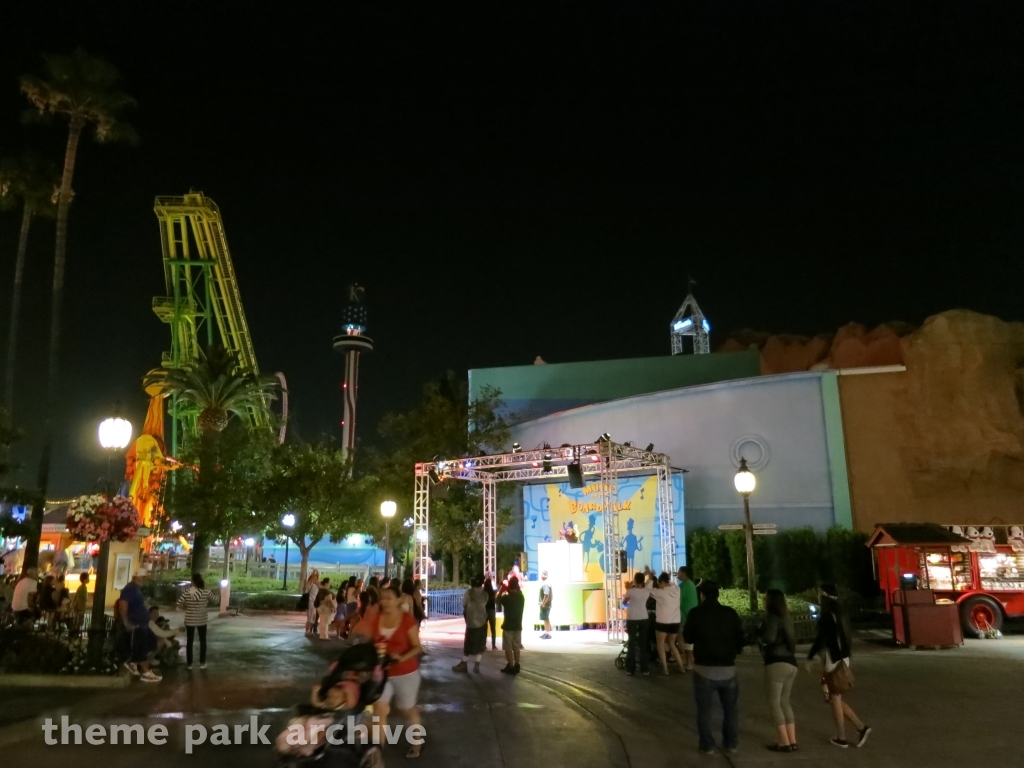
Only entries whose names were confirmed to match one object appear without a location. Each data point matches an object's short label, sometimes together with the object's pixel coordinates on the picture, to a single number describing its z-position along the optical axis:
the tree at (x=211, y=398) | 29.38
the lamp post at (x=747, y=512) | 14.14
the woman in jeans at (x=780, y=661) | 7.00
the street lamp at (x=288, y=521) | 31.14
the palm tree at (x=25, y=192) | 22.11
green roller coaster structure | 40.72
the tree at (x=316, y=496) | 30.67
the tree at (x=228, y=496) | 29.20
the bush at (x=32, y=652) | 10.98
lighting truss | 17.41
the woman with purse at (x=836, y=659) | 7.14
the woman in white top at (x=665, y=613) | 11.96
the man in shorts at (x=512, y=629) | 12.23
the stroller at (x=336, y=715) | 4.63
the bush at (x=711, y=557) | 24.78
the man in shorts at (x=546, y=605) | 18.27
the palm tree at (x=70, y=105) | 20.83
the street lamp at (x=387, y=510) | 19.11
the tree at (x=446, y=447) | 29.53
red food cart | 17.22
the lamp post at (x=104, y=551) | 11.10
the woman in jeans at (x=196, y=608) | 12.29
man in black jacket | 6.85
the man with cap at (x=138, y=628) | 11.05
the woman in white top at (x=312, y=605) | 17.92
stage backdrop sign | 24.03
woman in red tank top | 6.50
